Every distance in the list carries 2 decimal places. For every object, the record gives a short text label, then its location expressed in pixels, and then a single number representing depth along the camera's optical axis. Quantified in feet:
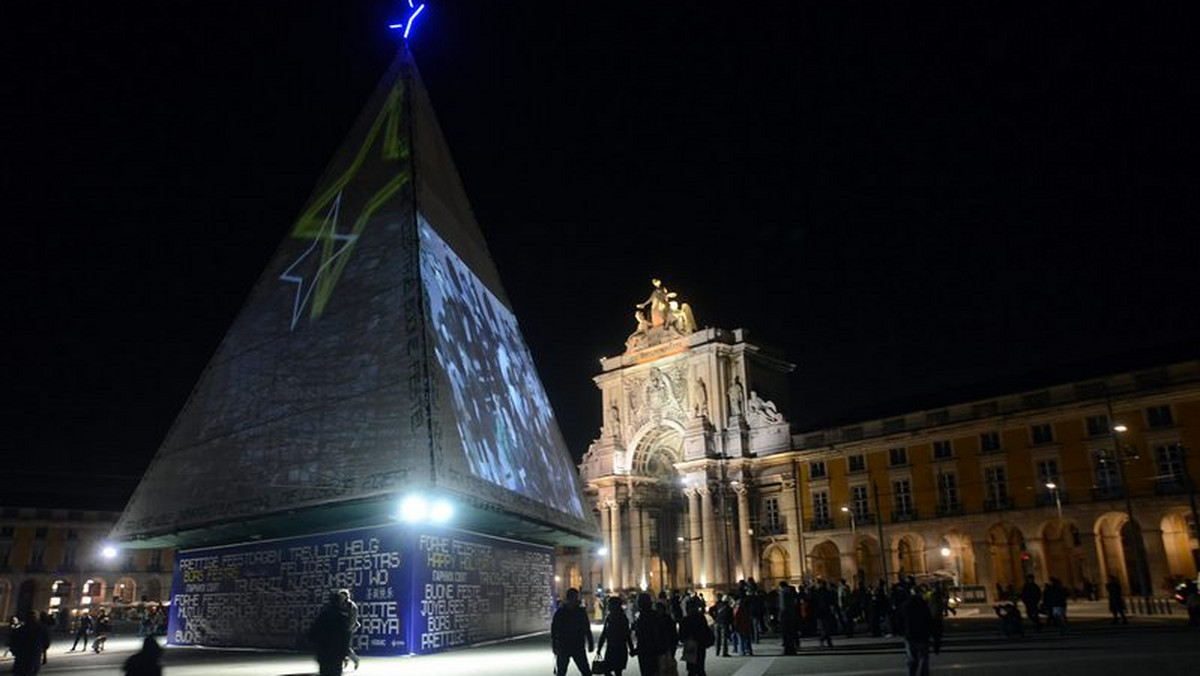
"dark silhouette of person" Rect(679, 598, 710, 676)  33.65
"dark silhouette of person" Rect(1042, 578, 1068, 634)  60.49
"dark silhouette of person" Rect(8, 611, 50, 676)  32.55
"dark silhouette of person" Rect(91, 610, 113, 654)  60.49
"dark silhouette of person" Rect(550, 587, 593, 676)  30.83
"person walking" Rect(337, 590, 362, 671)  28.30
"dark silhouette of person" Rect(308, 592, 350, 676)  27.30
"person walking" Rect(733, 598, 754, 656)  54.75
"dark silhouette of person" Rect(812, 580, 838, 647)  58.85
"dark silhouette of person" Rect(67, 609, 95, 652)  67.77
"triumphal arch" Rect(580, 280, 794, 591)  158.10
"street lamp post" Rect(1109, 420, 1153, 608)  77.36
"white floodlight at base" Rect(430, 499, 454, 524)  41.93
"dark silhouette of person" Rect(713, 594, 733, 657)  55.31
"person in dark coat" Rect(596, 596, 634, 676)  29.78
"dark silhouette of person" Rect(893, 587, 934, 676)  30.86
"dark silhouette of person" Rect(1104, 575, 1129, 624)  65.16
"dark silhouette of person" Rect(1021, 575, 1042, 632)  62.64
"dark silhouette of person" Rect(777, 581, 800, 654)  54.19
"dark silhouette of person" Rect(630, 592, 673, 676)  29.07
